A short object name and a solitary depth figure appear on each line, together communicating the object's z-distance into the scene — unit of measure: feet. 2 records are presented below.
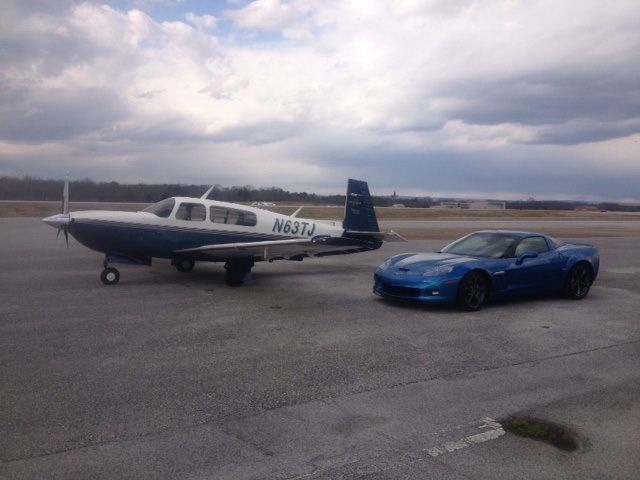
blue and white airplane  39.91
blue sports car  30.73
